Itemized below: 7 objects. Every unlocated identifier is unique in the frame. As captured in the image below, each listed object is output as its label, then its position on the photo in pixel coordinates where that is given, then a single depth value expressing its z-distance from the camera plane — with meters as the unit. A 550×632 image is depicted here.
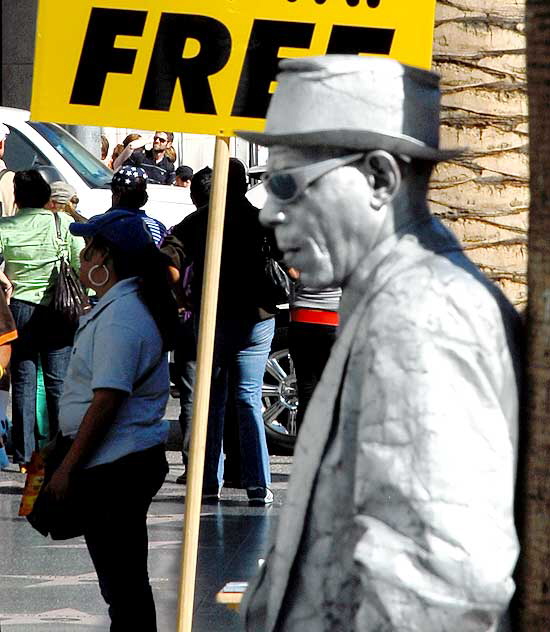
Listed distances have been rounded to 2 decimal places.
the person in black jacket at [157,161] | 31.16
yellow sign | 7.91
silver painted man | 3.41
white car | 23.80
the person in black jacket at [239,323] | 15.49
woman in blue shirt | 8.61
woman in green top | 18.14
